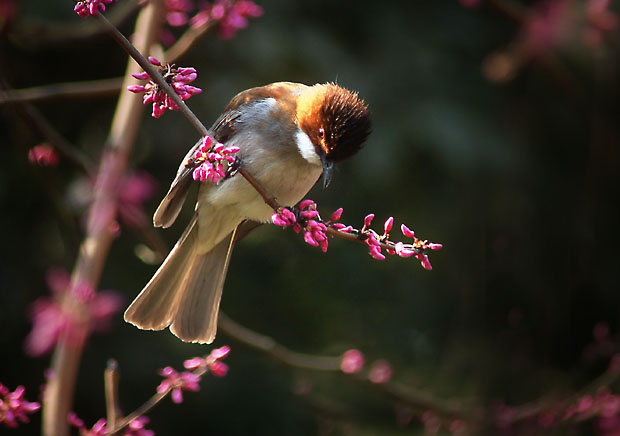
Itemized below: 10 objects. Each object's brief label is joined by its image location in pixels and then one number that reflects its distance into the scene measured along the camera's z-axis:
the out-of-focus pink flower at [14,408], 4.23
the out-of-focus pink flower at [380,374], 7.73
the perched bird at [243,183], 5.95
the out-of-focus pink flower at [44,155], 6.84
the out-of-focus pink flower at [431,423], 8.42
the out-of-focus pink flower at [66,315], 5.77
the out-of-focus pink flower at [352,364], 7.41
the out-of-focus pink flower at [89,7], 3.77
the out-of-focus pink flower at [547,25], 9.81
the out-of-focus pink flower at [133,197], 6.57
